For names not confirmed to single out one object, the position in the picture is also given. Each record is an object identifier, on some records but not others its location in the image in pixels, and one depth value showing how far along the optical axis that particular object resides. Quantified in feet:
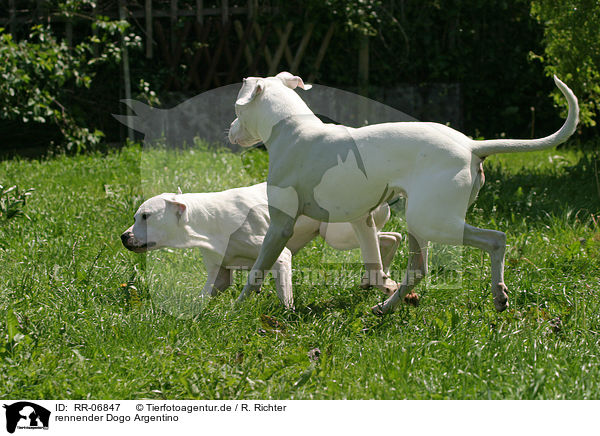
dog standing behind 13.50
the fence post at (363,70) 33.33
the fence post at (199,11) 31.09
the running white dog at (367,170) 11.11
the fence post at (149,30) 31.14
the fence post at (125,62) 30.50
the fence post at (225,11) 31.35
